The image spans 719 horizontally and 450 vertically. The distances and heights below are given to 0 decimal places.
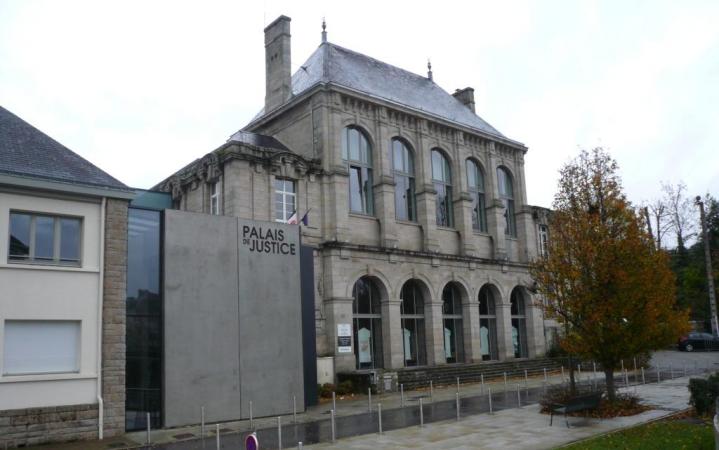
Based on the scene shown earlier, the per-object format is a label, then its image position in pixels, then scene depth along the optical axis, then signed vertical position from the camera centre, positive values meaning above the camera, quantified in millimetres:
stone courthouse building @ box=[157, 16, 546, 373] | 28078 +6362
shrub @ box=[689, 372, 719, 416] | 17156 -1957
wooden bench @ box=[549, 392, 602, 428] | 17047 -2127
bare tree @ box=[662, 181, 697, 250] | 55344 +8532
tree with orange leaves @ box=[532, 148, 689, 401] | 18734 +1273
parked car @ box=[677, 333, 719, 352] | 44250 -1510
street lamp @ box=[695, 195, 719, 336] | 44562 +2437
